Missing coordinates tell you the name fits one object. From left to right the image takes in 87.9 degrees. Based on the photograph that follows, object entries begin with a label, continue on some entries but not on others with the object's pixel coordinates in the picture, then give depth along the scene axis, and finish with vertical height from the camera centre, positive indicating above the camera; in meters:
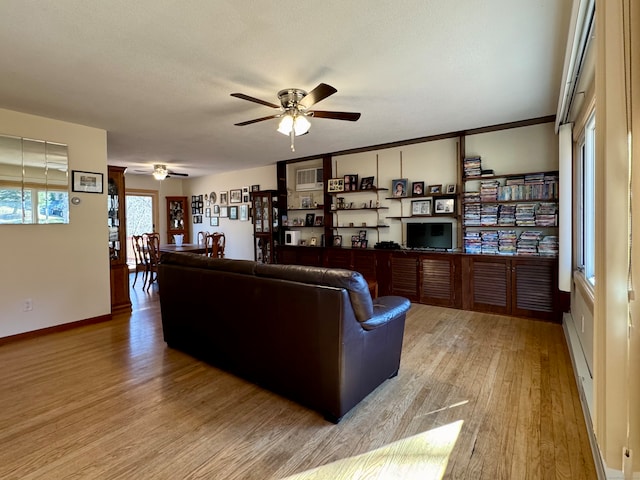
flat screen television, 4.62 -0.07
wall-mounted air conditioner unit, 6.12 +1.03
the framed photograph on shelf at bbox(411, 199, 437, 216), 4.78 +0.34
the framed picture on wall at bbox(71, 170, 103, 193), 3.88 +0.68
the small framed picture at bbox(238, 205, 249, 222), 7.38 +0.50
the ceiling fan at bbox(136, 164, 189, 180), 5.96 +1.18
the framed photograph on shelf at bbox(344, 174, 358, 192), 5.52 +0.84
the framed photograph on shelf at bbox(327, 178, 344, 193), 5.64 +0.83
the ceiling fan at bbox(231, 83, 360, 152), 2.86 +1.05
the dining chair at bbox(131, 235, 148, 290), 6.24 -0.37
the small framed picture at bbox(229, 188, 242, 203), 7.51 +0.91
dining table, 5.82 -0.22
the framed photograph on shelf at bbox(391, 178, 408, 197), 5.01 +0.67
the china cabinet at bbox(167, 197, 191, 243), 8.62 +0.49
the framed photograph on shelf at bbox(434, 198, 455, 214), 4.57 +0.35
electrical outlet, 3.56 -0.70
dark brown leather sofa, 1.95 -0.63
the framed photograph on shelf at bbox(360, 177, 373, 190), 5.31 +0.79
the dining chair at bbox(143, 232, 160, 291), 5.93 -0.26
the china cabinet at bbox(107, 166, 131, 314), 4.51 -0.07
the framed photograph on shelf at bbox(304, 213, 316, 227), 6.21 +0.27
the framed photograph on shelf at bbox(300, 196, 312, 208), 6.25 +0.60
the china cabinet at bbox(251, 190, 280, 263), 6.56 +0.22
